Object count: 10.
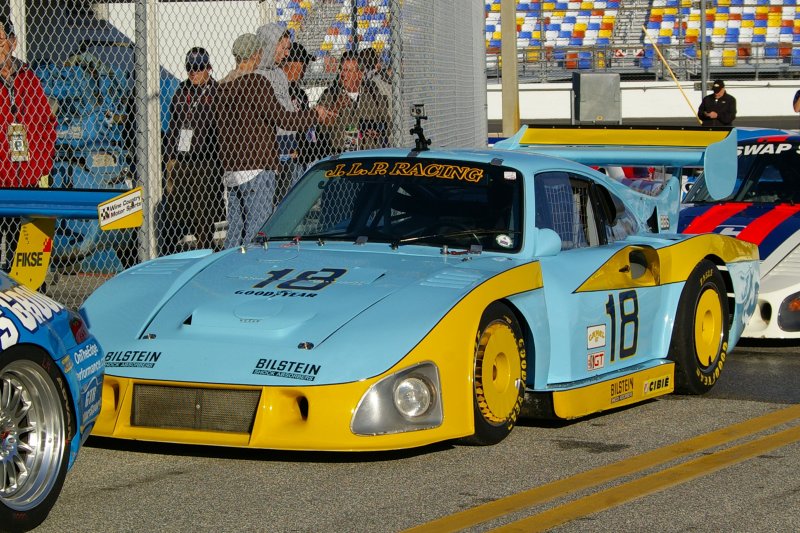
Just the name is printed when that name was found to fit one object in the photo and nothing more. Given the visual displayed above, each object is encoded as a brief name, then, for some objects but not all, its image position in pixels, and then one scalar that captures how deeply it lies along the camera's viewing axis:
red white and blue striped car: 14.39
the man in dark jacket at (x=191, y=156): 15.90
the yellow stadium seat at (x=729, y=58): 55.01
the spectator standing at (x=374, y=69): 17.33
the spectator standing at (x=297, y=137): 17.06
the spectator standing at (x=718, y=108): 34.05
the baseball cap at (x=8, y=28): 14.48
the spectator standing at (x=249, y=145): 15.82
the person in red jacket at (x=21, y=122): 14.08
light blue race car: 8.60
